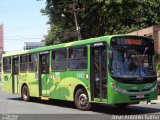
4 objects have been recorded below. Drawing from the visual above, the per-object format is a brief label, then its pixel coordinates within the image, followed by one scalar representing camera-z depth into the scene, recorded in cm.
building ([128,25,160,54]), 3659
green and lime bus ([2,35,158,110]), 1518
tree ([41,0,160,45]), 3588
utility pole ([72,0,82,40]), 3700
